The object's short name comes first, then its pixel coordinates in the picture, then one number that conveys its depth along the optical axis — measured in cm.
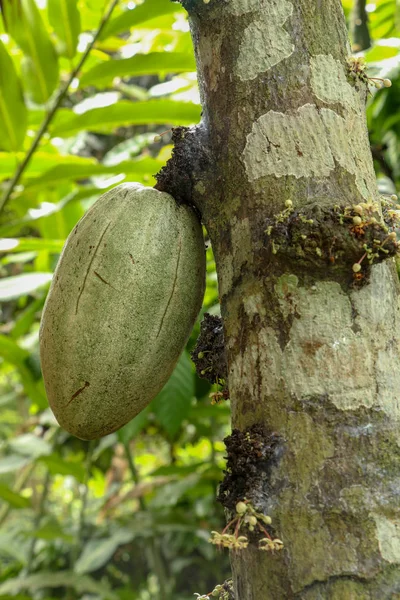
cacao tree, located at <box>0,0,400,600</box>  79
